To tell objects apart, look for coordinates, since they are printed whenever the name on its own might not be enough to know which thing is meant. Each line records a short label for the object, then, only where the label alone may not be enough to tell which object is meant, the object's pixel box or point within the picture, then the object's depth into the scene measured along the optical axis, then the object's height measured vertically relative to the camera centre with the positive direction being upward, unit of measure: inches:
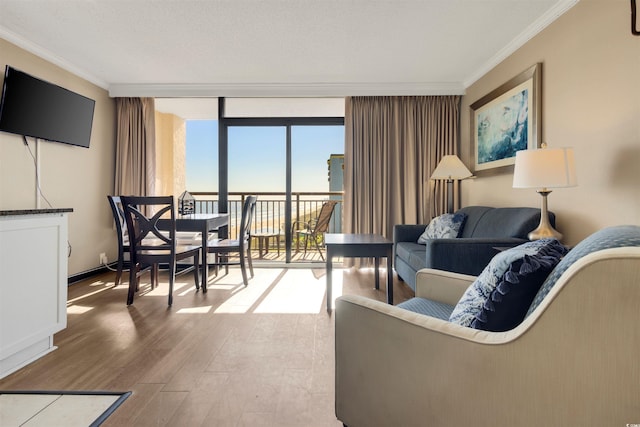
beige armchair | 26.3 -13.6
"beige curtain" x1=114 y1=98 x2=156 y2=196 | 175.3 +39.7
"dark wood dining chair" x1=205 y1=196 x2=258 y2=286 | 143.3 -9.9
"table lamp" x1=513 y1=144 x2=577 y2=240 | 81.8 +12.8
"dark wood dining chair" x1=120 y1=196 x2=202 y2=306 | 116.6 -6.3
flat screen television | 114.9 +43.8
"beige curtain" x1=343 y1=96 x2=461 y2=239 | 173.3 +34.3
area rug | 55.5 -33.4
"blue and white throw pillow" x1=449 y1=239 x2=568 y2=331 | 34.8 -7.6
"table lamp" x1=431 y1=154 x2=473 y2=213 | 148.7 +23.0
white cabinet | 67.6 -13.7
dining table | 127.6 -1.7
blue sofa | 96.9 -7.0
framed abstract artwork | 113.3 +38.9
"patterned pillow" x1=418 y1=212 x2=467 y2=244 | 128.6 -2.6
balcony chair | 199.8 -2.5
